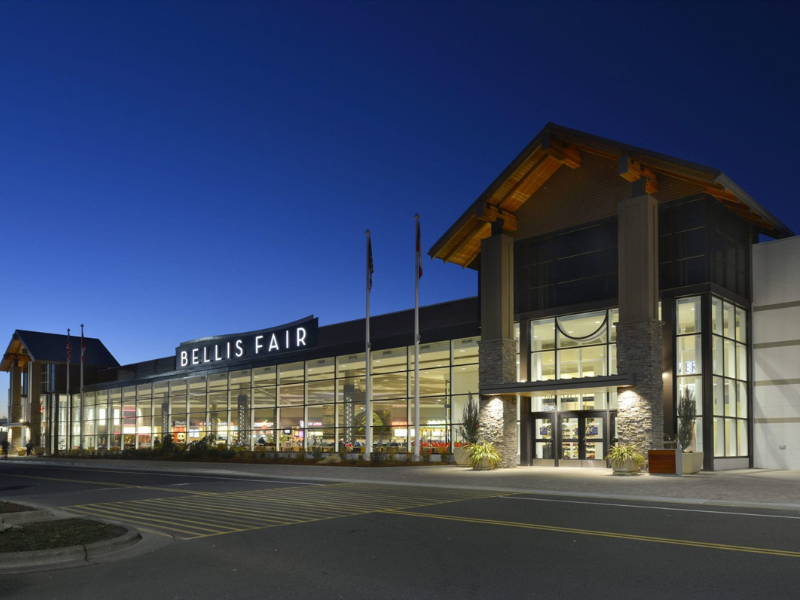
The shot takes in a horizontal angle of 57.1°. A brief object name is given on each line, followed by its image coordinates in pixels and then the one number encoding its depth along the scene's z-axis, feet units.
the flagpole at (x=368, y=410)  112.16
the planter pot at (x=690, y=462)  83.07
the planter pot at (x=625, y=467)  83.56
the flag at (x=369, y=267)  113.87
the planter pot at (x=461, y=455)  102.67
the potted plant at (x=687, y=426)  85.15
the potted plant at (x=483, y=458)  96.58
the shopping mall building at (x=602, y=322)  90.58
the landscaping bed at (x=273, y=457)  112.37
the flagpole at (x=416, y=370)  107.55
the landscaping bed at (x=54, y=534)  34.22
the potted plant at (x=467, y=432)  103.45
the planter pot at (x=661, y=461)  82.89
